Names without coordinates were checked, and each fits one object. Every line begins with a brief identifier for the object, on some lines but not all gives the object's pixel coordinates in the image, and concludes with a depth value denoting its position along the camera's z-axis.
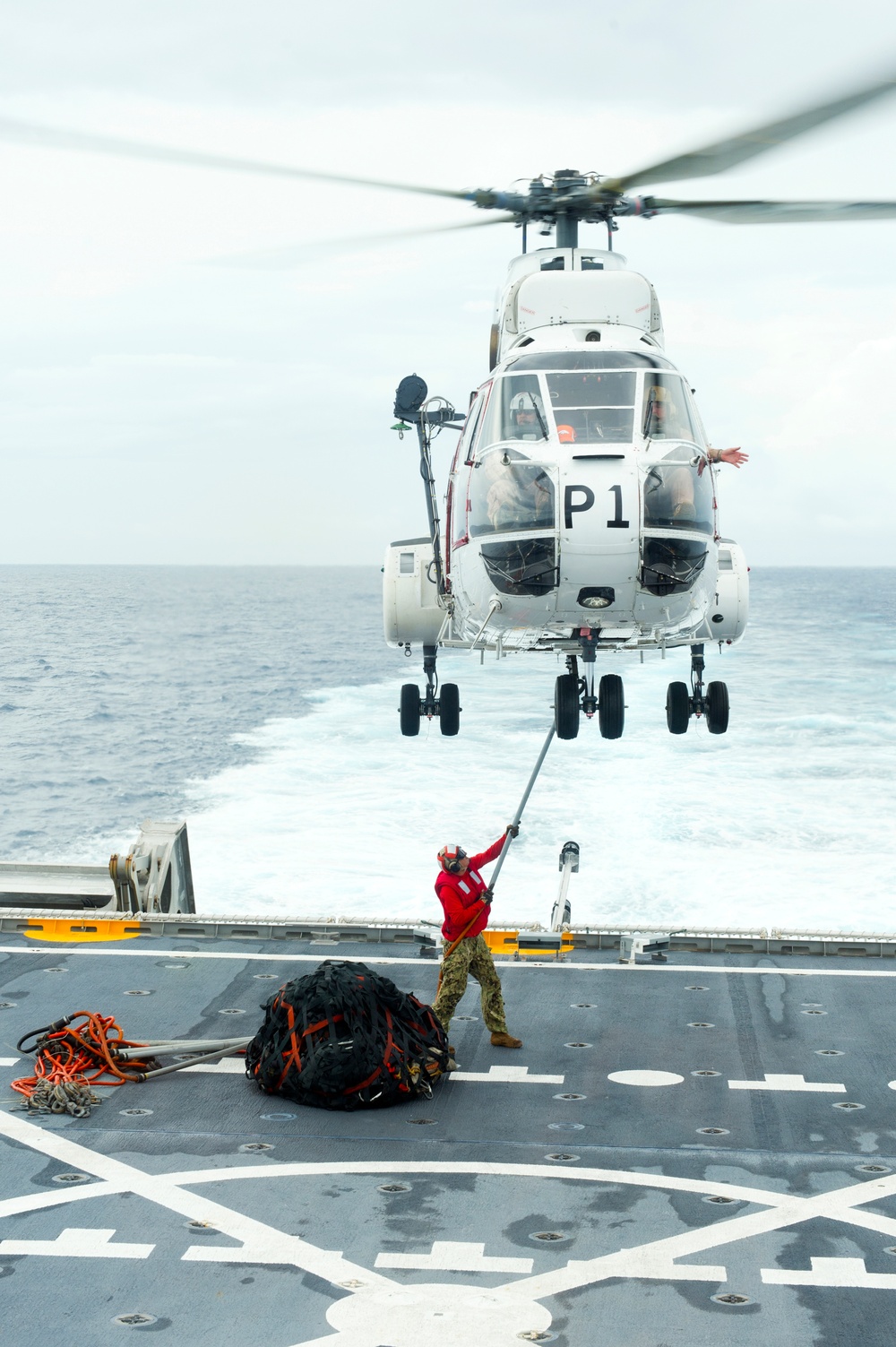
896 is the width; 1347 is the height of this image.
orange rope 9.12
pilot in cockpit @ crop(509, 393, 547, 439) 11.59
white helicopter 11.20
